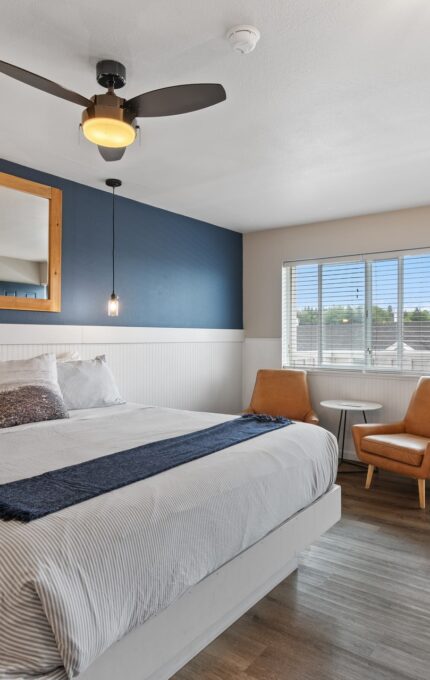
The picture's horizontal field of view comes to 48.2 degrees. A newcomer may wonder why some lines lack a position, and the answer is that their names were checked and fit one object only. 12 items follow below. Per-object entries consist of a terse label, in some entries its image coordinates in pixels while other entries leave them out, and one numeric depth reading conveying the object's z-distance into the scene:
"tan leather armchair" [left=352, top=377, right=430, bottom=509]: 3.58
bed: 1.17
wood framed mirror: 3.39
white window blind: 4.62
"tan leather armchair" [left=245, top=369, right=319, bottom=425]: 4.85
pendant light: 3.80
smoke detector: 1.92
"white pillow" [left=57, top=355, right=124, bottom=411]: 3.24
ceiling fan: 1.92
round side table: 4.43
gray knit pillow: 2.71
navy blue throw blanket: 1.46
